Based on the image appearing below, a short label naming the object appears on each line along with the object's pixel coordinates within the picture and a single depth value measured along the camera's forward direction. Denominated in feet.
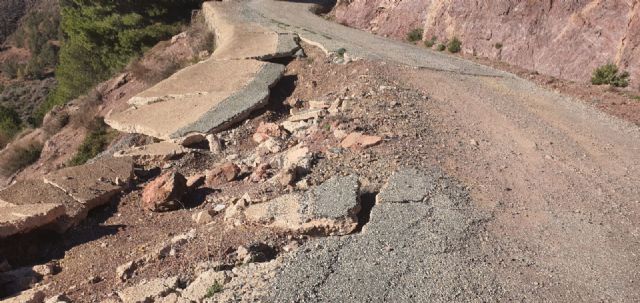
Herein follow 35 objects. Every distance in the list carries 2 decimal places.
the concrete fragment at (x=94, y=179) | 25.14
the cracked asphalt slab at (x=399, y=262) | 15.11
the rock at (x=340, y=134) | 25.82
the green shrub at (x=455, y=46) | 50.06
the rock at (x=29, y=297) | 17.80
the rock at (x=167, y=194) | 24.00
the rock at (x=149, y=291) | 16.34
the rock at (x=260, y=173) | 24.46
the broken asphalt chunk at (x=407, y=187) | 20.02
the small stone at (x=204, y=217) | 21.88
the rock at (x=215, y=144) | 29.53
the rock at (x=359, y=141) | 24.61
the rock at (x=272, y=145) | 27.48
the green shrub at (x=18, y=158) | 52.06
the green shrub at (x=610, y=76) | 37.37
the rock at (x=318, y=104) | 31.75
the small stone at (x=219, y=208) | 22.24
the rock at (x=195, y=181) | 25.41
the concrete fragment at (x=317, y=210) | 18.45
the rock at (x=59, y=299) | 17.08
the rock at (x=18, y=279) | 19.40
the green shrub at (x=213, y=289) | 15.55
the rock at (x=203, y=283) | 15.71
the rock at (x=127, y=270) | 18.48
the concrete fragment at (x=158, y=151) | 28.86
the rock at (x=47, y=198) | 23.53
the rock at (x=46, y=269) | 20.45
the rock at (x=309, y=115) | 29.91
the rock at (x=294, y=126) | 29.12
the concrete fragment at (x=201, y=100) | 31.07
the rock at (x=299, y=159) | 23.06
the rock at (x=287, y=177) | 22.04
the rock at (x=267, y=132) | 29.45
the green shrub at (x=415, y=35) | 55.77
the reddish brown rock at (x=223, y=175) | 25.59
